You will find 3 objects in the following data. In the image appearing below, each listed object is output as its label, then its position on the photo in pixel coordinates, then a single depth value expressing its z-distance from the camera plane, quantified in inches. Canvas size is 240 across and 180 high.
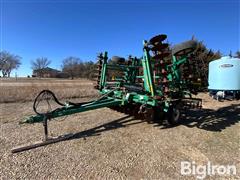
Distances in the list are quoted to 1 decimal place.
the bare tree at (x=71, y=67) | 1963.8
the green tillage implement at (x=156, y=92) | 123.4
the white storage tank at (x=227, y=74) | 326.1
